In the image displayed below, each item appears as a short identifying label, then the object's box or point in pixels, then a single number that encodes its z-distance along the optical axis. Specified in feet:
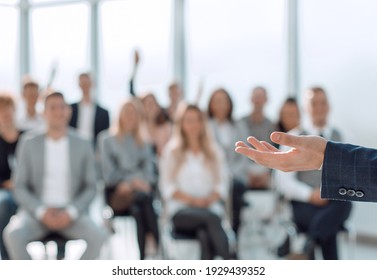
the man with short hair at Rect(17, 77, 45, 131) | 16.29
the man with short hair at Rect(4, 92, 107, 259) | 12.88
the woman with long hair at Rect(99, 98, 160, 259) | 15.25
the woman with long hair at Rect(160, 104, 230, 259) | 13.57
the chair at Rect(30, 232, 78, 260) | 12.87
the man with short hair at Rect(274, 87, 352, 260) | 13.60
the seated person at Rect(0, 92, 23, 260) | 13.76
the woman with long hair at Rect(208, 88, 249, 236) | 16.85
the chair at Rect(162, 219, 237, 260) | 13.43
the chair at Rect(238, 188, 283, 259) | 17.13
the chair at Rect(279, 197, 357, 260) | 13.89
